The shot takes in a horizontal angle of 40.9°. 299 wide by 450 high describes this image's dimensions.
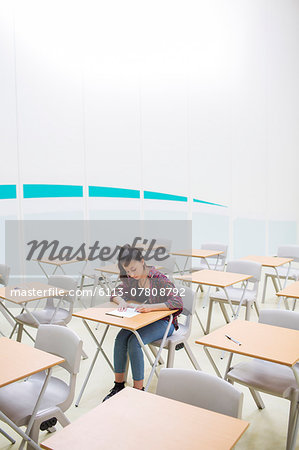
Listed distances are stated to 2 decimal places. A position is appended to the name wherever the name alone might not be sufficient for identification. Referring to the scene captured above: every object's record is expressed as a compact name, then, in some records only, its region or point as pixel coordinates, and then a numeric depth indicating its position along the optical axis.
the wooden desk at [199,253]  5.73
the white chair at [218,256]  6.15
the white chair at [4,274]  4.88
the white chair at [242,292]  4.27
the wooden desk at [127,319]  2.84
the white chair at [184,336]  3.16
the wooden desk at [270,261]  5.00
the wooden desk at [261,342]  2.23
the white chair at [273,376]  2.32
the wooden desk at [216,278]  4.02
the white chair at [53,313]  3.75
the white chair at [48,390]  2.17
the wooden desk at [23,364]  2.01
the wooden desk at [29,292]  3.64
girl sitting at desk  3.05
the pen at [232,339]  2.40
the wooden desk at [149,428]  1.48
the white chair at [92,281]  5.48
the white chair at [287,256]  5.61
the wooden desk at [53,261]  5.39
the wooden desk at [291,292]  3.59
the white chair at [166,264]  5.58
